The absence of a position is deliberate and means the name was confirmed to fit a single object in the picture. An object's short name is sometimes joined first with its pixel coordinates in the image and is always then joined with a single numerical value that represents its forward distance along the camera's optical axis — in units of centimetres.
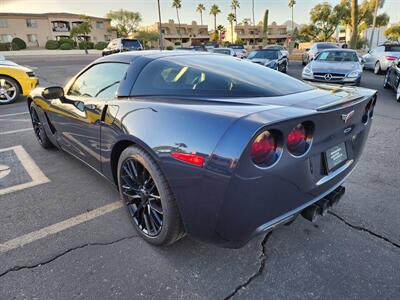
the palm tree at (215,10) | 9016
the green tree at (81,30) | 4840
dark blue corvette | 158
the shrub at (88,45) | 4962
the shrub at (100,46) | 4865
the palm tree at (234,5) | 8518
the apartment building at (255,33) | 9325
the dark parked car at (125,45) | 2153
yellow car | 804
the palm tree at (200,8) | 9646
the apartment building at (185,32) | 9019
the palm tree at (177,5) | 8435
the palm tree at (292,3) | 8184
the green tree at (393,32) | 4680
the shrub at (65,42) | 4752
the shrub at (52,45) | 4688
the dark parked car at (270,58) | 1357
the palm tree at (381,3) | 2946
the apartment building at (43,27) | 5709
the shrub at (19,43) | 4599
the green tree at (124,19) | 6869
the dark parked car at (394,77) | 827
